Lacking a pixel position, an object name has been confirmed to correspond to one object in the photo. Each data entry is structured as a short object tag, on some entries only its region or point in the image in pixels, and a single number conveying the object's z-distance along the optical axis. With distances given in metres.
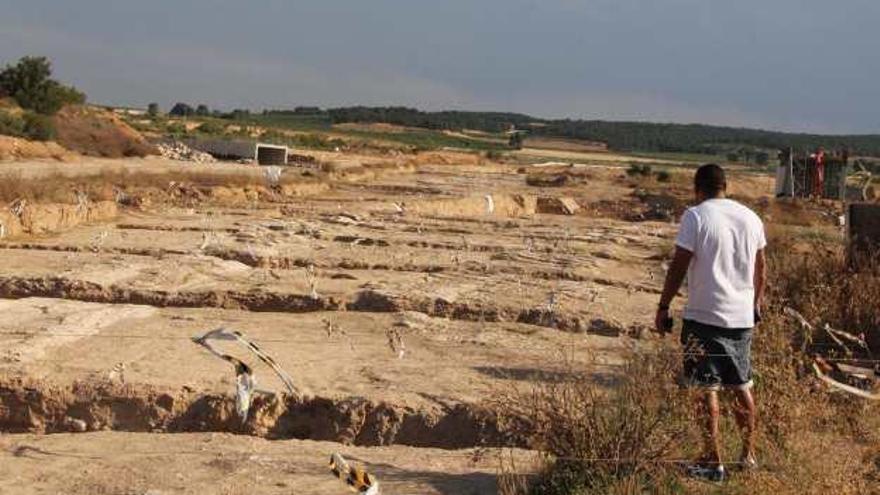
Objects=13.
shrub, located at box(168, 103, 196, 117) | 119.23
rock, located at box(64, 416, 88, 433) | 7.30
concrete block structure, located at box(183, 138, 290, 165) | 44.75
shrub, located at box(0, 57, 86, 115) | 45.97
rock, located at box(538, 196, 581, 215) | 33.22
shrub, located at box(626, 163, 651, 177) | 59.56
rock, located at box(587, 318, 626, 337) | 10.52
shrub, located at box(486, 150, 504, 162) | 78.34
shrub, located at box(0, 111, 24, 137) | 35.25
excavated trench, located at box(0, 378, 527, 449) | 7.31
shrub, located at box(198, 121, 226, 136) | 72.94
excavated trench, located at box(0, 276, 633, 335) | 10.91
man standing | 5.89
